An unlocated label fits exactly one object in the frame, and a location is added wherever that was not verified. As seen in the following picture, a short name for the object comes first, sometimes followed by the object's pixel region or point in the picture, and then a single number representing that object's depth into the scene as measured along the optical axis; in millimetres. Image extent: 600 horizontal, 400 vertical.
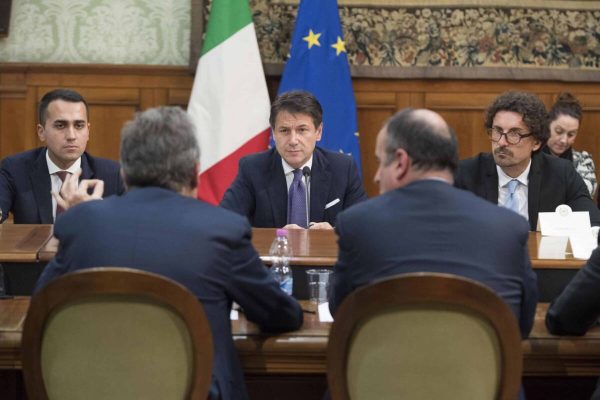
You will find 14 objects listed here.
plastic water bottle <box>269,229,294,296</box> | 5559
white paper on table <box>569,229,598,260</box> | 6113
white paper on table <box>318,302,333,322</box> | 5002
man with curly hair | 7742
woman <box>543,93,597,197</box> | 10523
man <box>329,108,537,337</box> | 4062
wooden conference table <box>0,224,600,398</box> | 4578
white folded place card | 6844
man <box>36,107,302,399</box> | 4070
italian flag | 10586
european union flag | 10633
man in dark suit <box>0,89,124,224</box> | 7910
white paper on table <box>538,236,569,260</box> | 6113
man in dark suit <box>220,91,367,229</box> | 7937
